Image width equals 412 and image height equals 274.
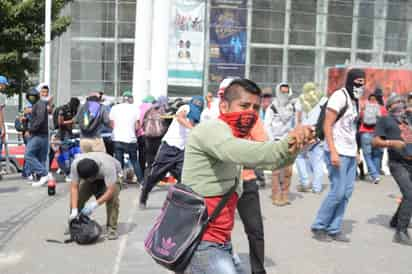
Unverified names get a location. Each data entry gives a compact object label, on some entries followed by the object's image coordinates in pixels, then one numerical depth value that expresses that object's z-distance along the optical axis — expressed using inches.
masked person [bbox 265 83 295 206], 342.6
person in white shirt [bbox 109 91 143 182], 395.9
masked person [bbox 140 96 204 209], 315.9
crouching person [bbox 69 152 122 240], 241.6
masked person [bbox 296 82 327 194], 382.9
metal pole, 538.6
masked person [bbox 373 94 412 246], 258.8
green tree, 594.9
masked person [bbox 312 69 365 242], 247.0
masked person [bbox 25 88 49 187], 400.5
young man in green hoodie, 120.1
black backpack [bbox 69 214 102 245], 243.2
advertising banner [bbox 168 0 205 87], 885.8
